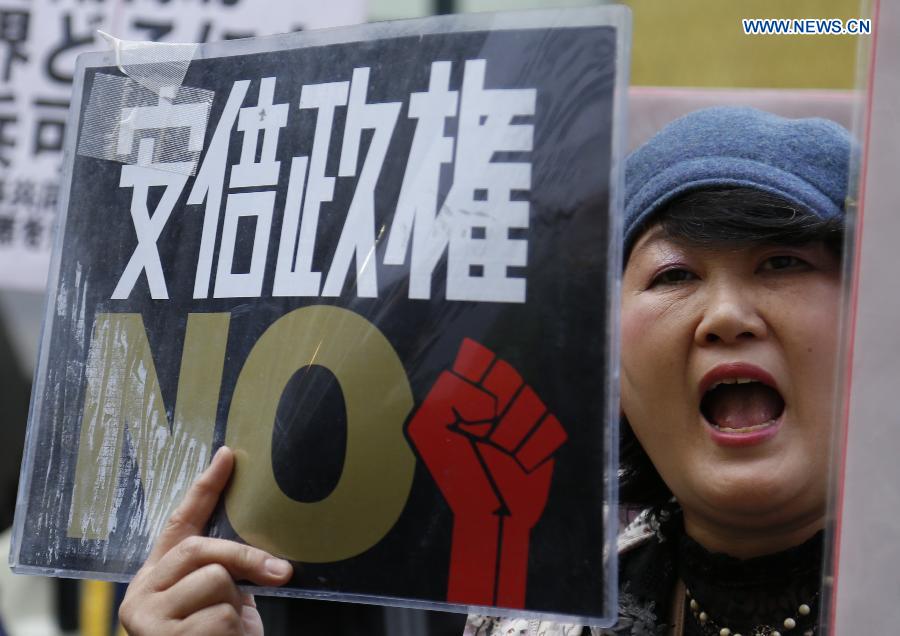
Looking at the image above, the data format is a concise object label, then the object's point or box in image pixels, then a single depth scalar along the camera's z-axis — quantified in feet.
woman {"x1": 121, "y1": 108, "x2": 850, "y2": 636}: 7.53
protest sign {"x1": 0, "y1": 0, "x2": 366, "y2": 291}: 10.53
